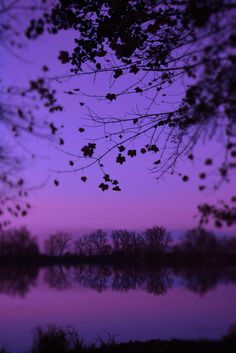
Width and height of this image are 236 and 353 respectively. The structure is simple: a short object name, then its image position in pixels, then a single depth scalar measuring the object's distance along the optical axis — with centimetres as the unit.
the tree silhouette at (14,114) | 627
